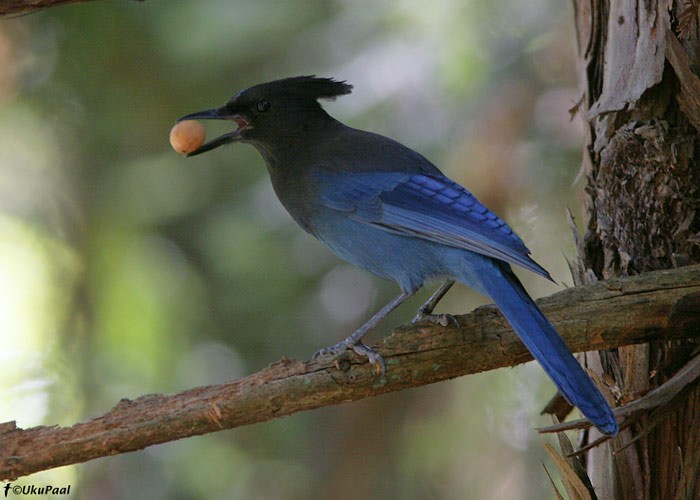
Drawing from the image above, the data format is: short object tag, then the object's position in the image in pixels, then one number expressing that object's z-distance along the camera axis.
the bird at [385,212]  5.04
